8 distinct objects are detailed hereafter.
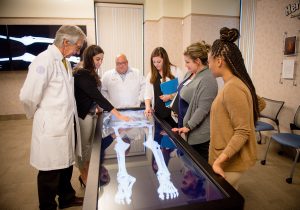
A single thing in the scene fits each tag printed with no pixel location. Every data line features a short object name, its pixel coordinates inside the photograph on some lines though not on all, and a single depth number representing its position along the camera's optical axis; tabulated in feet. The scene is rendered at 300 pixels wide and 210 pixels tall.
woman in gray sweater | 5.42
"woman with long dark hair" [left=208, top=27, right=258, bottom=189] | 3.65
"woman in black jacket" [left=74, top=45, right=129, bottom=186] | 6.75
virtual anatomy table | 3.04
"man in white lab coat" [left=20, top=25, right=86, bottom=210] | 5.32
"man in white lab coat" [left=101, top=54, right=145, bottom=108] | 9.22
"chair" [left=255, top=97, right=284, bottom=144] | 10.96
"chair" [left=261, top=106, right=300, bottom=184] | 8.51
